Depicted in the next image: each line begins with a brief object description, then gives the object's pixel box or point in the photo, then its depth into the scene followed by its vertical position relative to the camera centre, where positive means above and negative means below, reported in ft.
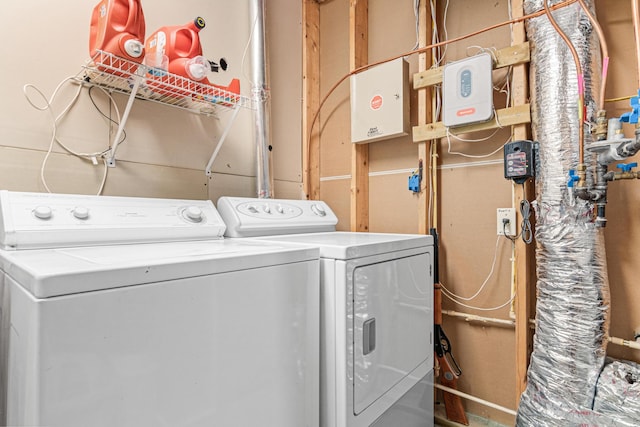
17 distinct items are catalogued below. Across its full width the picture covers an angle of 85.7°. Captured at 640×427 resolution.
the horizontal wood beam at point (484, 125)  5.35 +1.54
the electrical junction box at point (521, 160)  5.08 +0.82
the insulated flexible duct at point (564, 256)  4.41 -0.55
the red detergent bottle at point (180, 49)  4.93 +2.44
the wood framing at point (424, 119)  6.57 +1.84
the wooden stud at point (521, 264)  5.28 -0.78
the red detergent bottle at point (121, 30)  4.40 +2.43
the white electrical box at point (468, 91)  5.60 +2.09
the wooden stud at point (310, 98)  8.48 +2.91
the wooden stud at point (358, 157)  7.54 +1.29
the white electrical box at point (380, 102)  6.75 +2.30
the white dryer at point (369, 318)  3.81 -1.28
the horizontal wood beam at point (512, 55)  5.36 +2.53
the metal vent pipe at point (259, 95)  7.06 +2.48
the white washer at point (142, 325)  2.17 -0.83
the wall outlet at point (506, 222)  5.56 -0.11
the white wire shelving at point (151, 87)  4.70 +2.00
